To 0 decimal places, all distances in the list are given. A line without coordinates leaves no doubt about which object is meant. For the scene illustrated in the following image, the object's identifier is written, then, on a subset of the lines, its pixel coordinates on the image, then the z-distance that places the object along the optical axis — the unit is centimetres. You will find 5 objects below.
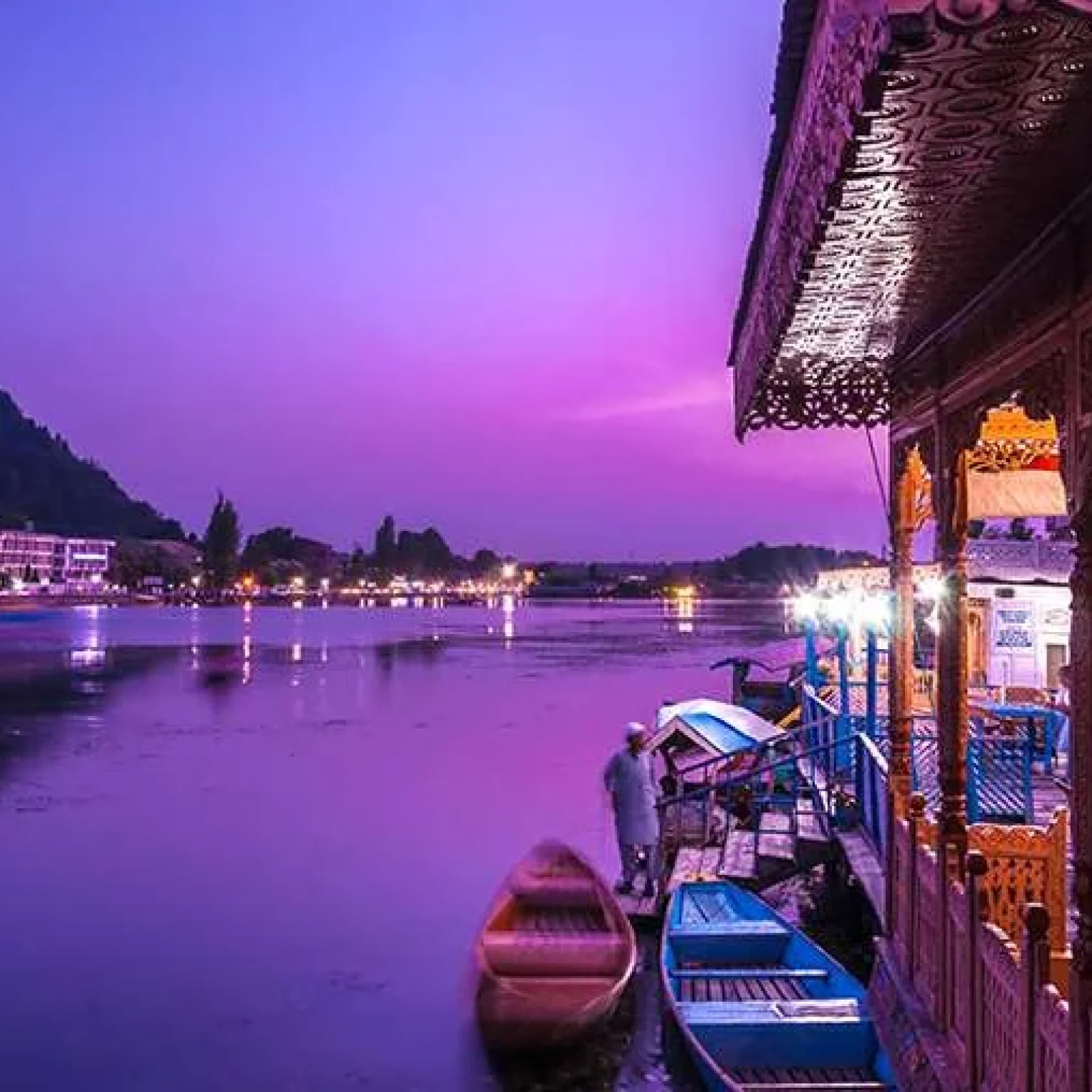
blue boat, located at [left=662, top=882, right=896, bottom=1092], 863
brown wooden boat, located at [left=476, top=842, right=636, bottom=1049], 1096
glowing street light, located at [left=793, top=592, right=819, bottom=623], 2689
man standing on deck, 1462
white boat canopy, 1959
